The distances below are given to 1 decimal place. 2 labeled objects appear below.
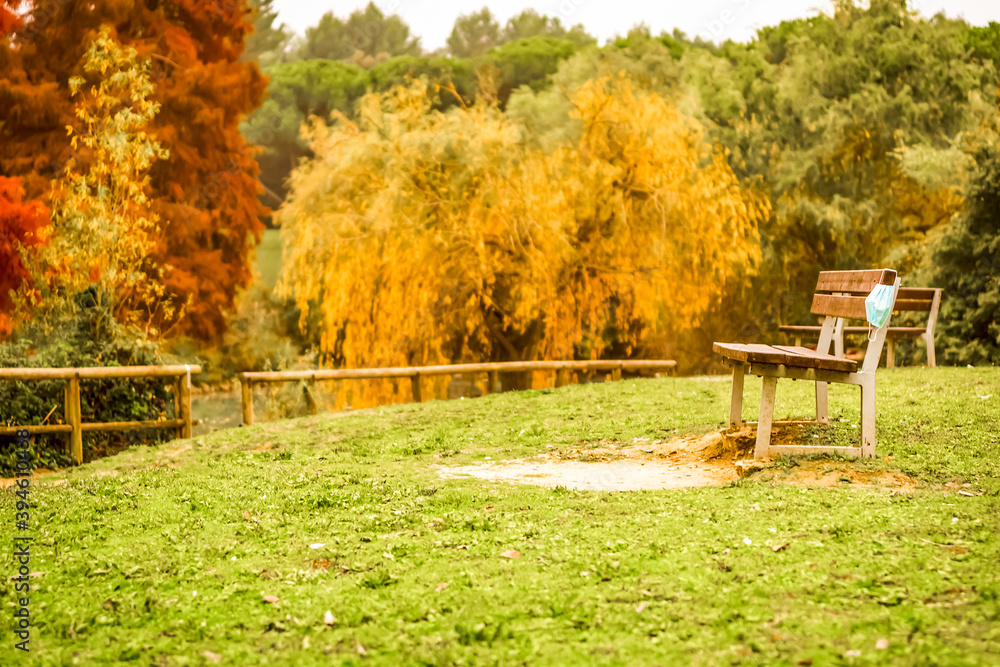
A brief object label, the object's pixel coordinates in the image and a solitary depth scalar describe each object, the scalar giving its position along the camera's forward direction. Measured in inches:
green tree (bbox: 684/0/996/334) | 745.6
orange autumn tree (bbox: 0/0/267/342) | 605.6
